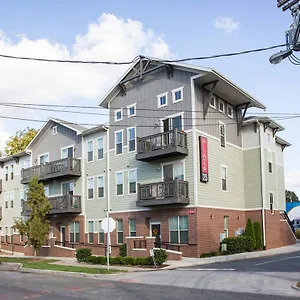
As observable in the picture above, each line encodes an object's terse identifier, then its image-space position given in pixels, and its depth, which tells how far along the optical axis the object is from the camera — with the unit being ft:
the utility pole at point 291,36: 31.49
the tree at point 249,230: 79.51
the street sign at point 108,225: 55.12
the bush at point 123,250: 75.14
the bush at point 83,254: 68.03
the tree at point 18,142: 151.40
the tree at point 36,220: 79.51
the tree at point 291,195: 305.08
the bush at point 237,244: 71.42
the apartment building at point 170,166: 70.53
